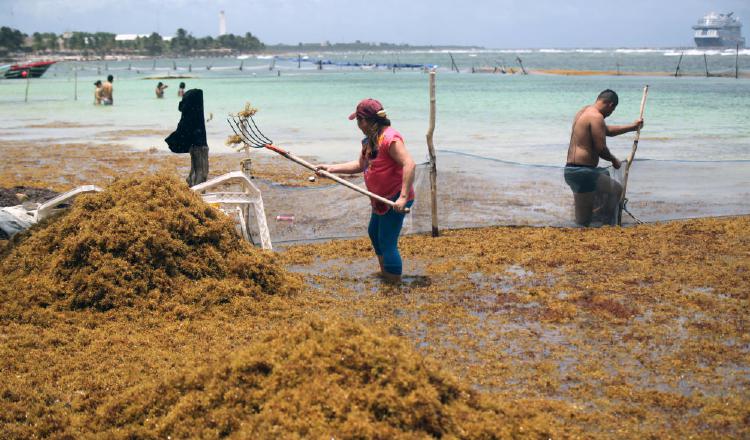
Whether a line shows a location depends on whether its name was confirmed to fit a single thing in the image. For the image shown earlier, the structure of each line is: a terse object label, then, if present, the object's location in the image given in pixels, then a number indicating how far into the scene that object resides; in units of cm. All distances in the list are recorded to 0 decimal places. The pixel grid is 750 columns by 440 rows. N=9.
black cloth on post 823
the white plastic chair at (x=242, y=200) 703
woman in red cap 567
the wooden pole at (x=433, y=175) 766
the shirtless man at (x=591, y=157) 784
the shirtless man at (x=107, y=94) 3030
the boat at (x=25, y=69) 5103
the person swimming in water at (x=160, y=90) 3373
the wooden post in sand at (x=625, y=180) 805
